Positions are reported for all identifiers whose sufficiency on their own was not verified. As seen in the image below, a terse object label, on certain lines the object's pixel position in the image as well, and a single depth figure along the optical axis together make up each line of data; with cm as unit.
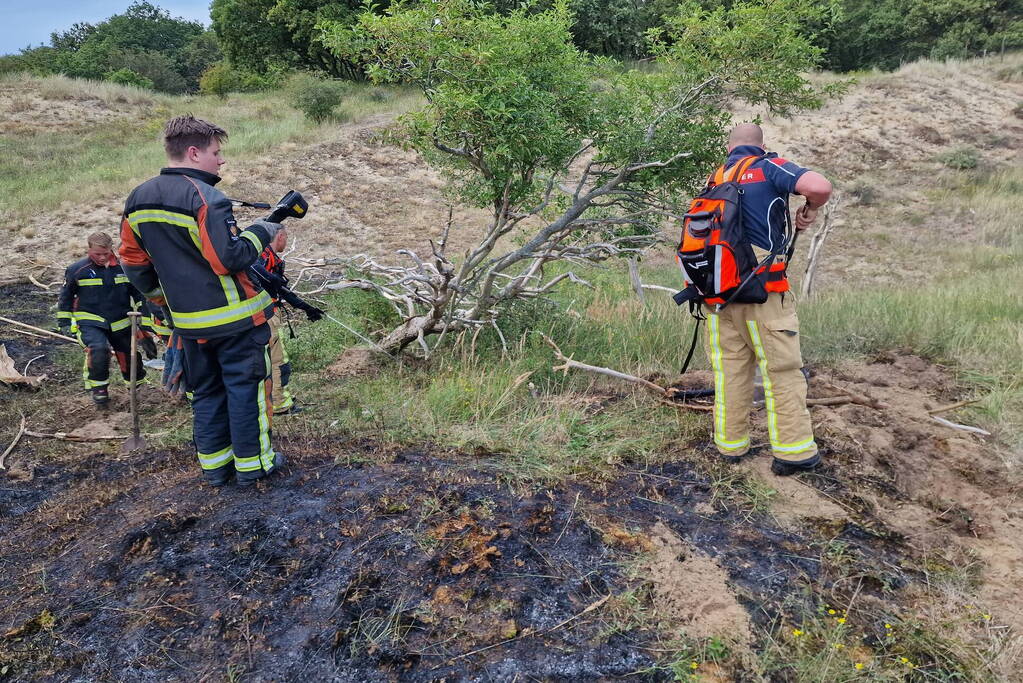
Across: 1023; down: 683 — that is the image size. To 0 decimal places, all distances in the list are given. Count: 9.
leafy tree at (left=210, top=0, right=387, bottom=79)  2442
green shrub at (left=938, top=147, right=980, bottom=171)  1795
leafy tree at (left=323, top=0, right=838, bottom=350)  471
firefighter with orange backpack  370
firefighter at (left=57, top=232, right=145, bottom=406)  588
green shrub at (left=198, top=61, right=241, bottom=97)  2723
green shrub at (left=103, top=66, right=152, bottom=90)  3066
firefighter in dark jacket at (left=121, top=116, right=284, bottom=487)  342
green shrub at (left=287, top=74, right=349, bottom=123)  1888
